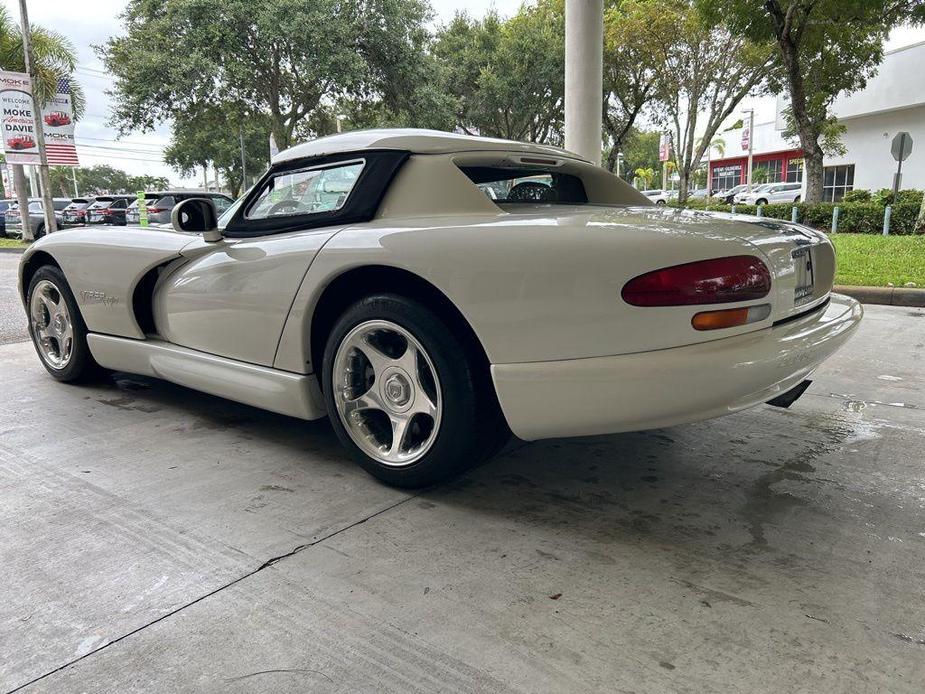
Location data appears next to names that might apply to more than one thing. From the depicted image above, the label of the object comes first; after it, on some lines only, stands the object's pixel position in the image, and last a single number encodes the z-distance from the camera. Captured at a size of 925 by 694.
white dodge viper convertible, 2.14
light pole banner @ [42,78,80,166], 20.33
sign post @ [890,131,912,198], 13.15
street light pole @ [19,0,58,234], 18.73
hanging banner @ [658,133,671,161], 40.84
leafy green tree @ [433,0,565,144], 22.98
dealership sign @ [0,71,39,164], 19.02
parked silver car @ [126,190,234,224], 14.91
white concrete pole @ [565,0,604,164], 7.67
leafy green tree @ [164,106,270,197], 20.81
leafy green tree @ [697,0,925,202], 13.30
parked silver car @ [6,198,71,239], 23.08
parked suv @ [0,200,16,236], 24.86
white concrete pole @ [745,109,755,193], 39.31
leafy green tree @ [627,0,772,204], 20.22
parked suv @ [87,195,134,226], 21.67
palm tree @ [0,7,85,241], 19.92
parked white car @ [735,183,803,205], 31.69
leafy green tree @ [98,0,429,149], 17.88
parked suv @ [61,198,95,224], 24.80
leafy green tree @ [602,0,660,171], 20.58
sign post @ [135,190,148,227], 15.29
